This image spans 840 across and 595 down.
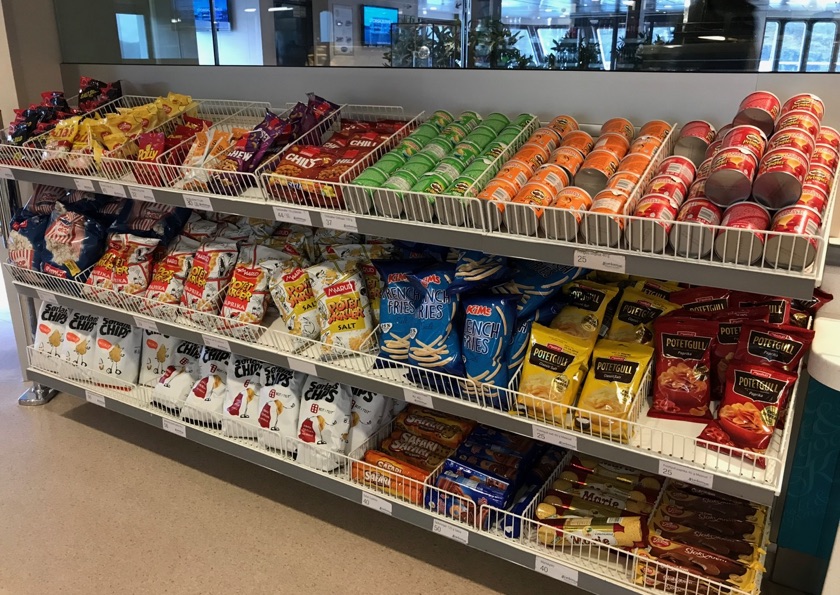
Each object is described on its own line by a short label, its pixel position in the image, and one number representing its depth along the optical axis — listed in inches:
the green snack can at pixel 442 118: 85.5
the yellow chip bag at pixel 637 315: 72.5
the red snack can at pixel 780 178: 53.8
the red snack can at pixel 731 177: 55.5
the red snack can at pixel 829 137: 64.7
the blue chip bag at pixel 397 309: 80.7
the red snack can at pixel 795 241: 51.3
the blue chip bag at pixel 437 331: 76.0
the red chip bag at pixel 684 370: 67.3
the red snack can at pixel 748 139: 58.8
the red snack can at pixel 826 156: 61.3
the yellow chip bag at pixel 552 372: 68.4
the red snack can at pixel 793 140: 58.0
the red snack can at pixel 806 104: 65.0
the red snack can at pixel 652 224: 56.6
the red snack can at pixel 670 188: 59.3
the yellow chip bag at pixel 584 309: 72.6
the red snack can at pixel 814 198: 55.0
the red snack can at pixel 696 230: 55.3
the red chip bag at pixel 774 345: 64.6
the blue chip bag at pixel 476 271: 74.9
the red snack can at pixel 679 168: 62.6
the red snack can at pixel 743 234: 52.9
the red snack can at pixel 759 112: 64.8
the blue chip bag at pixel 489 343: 72.2
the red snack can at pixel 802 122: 61.6
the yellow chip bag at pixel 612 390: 65.8
